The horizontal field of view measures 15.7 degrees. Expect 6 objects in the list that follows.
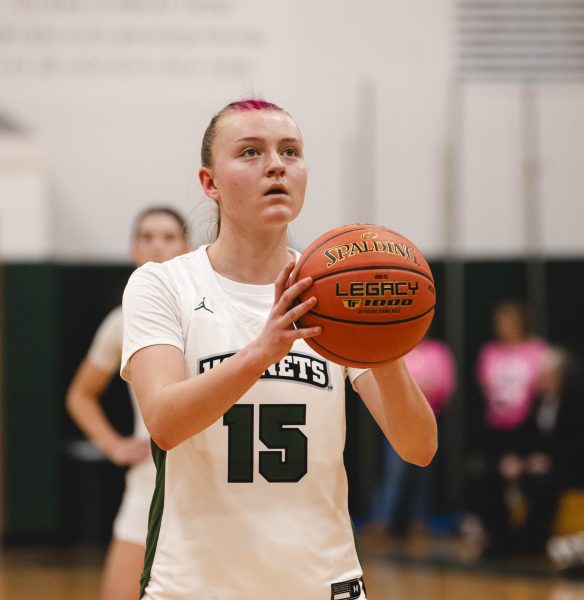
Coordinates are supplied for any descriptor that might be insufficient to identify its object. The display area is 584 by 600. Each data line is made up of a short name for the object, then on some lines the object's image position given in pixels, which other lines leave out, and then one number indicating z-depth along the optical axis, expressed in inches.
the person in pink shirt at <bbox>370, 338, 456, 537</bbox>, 707.3
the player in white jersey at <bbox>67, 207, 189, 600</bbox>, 306.5
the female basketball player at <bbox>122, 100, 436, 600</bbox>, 187.8
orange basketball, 173.2
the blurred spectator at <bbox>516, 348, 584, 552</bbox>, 625.8
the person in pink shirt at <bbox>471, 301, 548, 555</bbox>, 648.4
